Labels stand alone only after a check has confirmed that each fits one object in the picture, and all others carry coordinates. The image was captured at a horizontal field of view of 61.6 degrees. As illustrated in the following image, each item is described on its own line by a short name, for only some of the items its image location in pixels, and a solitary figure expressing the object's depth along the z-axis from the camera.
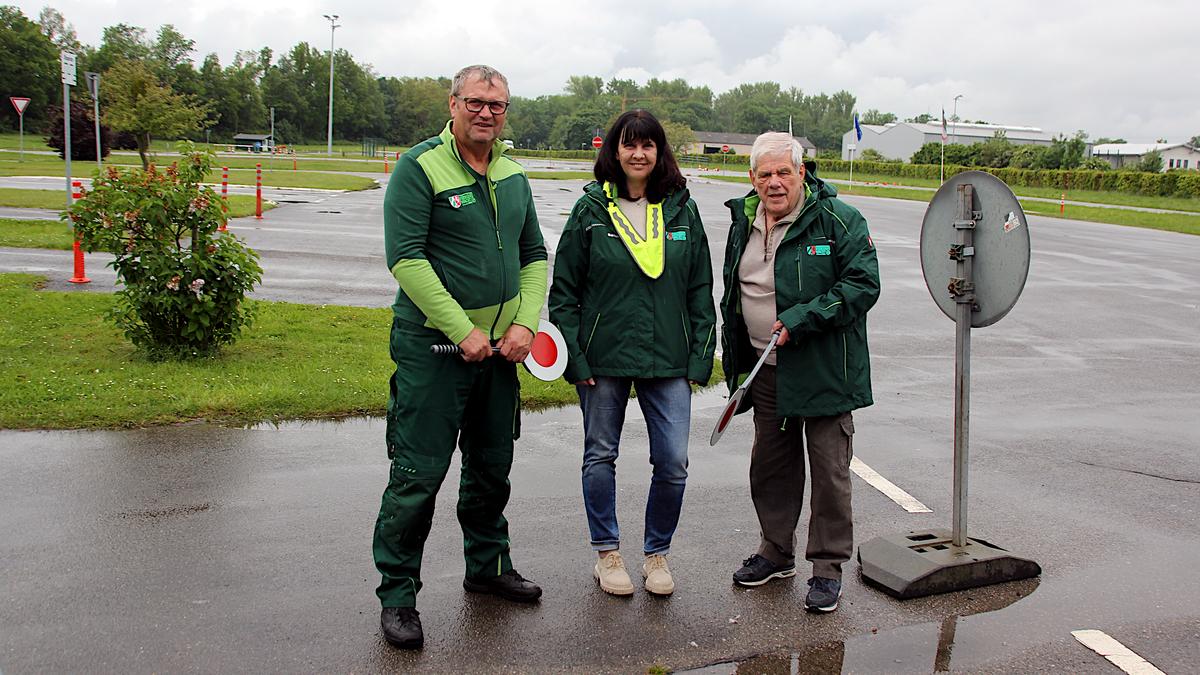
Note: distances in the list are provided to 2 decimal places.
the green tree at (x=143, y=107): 48.66
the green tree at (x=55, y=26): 112.31
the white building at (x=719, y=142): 138.75
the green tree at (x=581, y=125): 115.31
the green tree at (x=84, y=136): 51.28
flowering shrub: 8.08
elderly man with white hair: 4.23
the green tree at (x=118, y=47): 97.69
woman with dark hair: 4.26
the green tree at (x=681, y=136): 93.31
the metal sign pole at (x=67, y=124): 17.91
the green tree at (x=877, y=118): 176.38
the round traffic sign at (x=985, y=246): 4.35
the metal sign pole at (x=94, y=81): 25.22
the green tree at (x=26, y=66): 84.06
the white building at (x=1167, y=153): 115.62
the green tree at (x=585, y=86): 158.50
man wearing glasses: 3.80
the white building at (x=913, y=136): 116.38
